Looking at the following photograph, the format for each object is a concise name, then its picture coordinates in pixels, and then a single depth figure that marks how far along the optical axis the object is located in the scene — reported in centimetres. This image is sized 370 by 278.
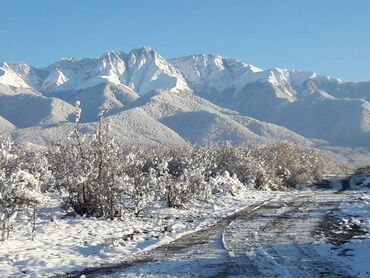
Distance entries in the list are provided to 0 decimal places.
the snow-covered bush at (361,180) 6769
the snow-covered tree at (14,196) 1575
